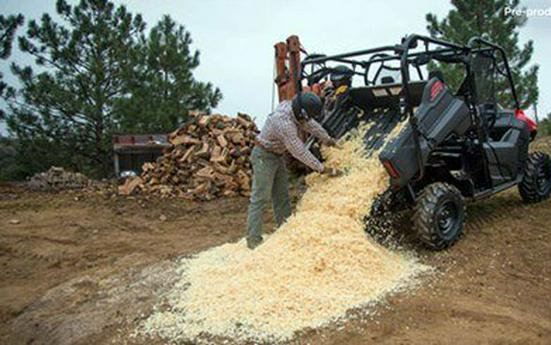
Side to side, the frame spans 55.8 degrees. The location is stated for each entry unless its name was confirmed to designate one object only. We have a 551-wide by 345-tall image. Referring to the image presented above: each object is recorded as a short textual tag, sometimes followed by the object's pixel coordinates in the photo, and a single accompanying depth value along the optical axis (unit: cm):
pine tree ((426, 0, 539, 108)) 1413
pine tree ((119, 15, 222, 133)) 1620
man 545
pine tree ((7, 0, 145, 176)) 1590
